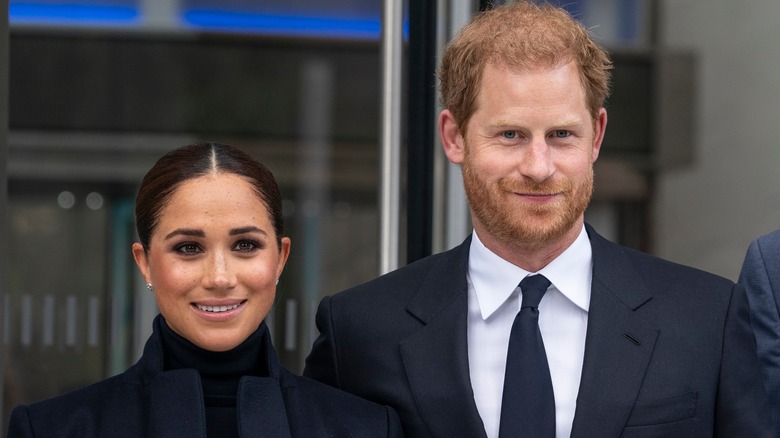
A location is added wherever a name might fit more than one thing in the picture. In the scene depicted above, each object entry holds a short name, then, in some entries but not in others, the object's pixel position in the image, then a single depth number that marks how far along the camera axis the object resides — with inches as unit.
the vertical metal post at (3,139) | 236.7
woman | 172.6
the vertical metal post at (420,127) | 289.6
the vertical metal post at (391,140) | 298.0
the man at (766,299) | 200.5
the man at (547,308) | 179.2
